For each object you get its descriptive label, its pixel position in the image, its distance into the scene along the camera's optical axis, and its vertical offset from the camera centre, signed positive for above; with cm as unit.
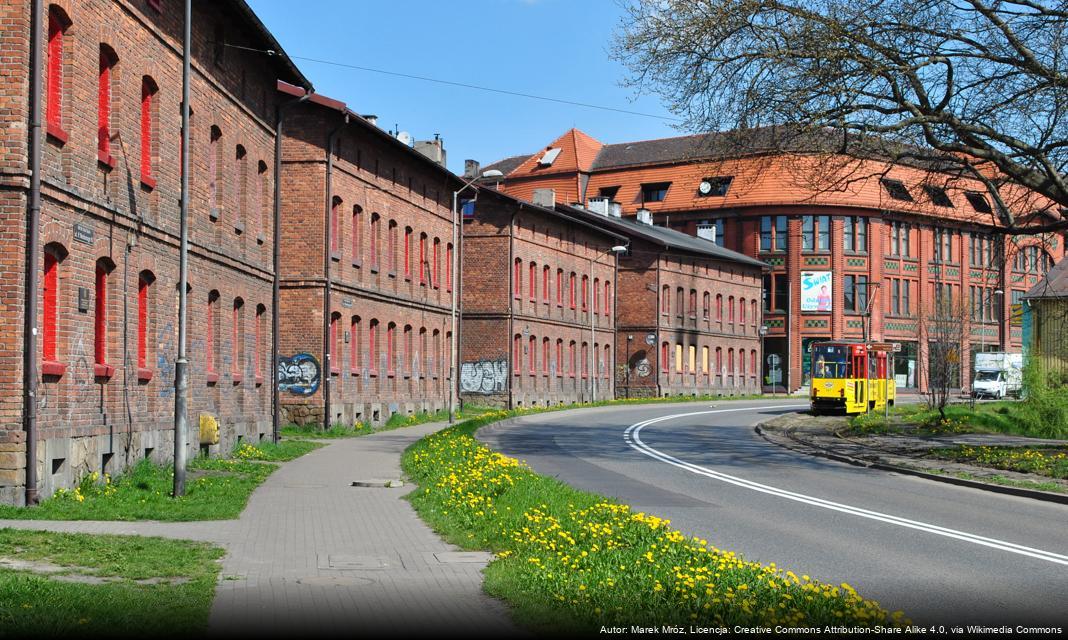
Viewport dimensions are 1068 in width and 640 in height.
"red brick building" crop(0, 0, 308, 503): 1516 +183
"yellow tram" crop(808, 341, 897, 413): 4734 -111
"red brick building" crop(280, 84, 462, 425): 3534 +261
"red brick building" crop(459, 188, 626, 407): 5547 +204
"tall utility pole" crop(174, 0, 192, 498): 1625 +32
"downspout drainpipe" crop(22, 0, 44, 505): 1497 +107
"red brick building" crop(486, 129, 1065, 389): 8775 +756
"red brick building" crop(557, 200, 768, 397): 7238 +212
